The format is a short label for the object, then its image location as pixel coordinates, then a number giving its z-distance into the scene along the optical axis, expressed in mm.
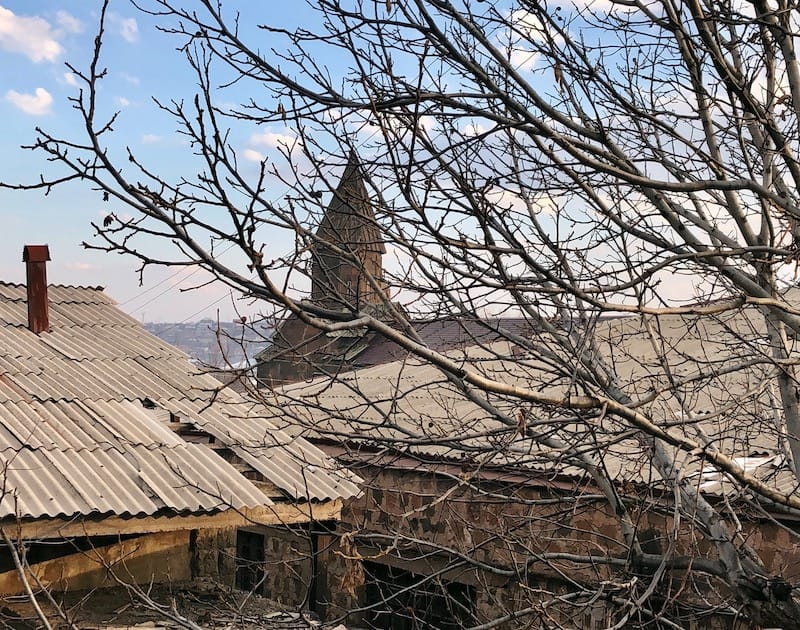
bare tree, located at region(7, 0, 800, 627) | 3158
